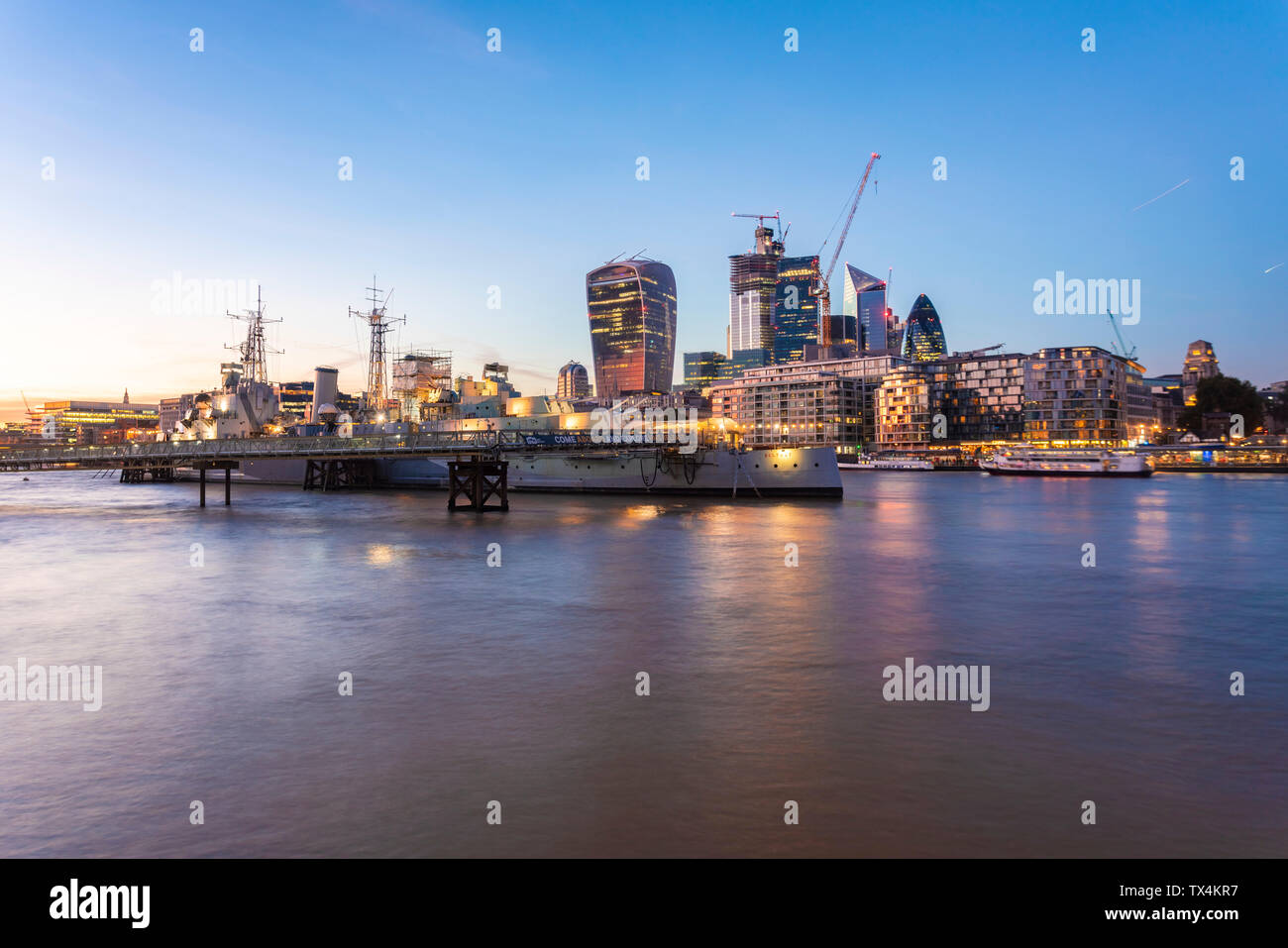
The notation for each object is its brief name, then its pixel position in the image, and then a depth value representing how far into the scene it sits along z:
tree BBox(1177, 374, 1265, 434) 169.62
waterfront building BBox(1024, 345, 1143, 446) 197.62
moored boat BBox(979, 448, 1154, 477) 133.25
